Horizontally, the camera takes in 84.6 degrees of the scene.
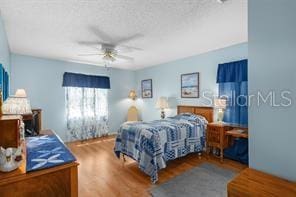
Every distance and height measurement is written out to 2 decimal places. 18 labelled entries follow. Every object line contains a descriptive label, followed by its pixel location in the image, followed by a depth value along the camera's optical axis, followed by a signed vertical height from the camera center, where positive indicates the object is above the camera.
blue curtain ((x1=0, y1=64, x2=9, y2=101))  2.04 +0.28
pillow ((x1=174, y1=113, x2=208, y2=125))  3.67 -0.48
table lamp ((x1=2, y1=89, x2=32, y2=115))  1.52 -0.08
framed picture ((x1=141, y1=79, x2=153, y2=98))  5.73 +0.34
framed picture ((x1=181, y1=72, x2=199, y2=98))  4.23 +0.33
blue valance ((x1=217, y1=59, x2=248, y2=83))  3.29 +0.54
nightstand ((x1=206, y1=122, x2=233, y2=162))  3.21 -0.79
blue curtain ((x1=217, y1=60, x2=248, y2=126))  3.31 +0.18
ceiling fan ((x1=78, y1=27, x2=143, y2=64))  2.84 +1.07
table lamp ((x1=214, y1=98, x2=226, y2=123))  3.41 -0.19
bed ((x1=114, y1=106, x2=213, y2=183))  2.64 -0.79
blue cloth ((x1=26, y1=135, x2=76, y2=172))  1.32 -0.54
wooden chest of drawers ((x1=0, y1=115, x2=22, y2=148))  1.04 -0.22
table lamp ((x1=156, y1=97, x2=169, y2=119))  4.72 -0.18
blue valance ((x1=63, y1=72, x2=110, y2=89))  4.73 +0.53
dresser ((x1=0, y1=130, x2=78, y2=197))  1.13 -0.63
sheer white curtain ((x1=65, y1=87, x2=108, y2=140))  4.87 -0.46
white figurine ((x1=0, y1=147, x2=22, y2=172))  1.18 -0.46
